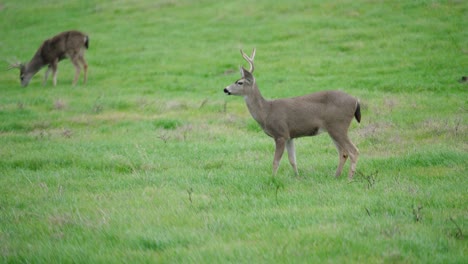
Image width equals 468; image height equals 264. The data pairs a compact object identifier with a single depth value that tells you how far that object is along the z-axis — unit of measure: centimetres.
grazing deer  4400
